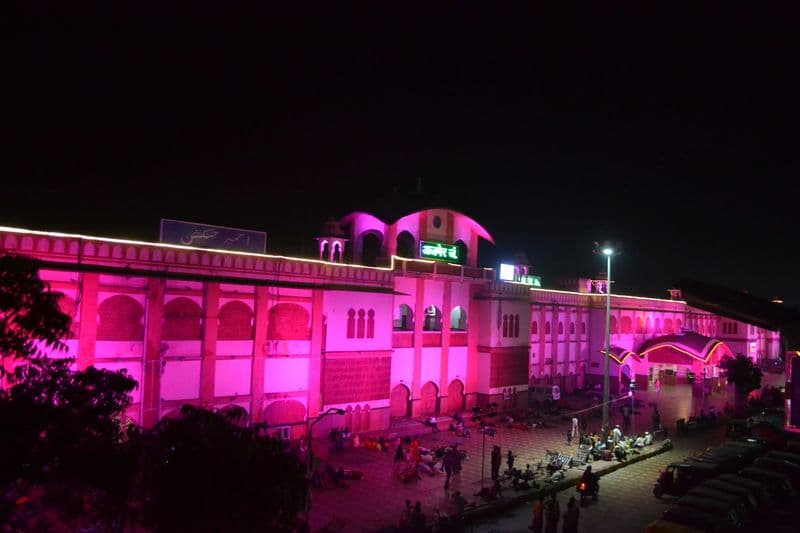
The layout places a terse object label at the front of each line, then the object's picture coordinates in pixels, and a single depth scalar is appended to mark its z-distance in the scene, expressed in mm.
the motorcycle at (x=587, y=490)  21147
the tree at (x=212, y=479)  6652
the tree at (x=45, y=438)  6484
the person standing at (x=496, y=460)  22703
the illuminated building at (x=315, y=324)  22281
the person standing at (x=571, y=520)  16766
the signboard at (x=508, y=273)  40969
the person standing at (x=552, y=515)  17172
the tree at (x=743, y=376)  43844
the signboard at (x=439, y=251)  35219
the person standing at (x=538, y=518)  17359
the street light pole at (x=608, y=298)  29236
